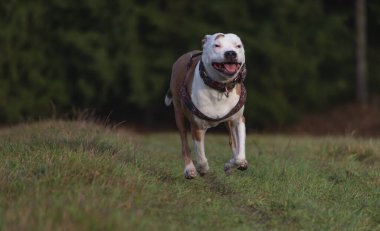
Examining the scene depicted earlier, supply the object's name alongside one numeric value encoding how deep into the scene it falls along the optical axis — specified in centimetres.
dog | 1386
